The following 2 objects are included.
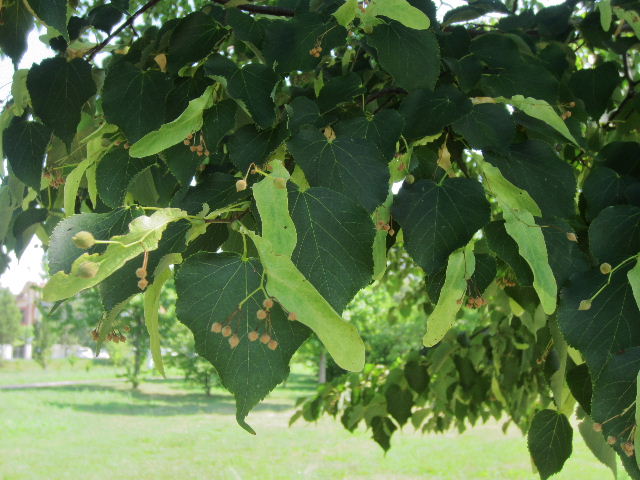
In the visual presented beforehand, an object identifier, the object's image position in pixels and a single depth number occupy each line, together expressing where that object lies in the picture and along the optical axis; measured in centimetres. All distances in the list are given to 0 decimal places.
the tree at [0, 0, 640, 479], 52
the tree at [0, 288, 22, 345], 2605
